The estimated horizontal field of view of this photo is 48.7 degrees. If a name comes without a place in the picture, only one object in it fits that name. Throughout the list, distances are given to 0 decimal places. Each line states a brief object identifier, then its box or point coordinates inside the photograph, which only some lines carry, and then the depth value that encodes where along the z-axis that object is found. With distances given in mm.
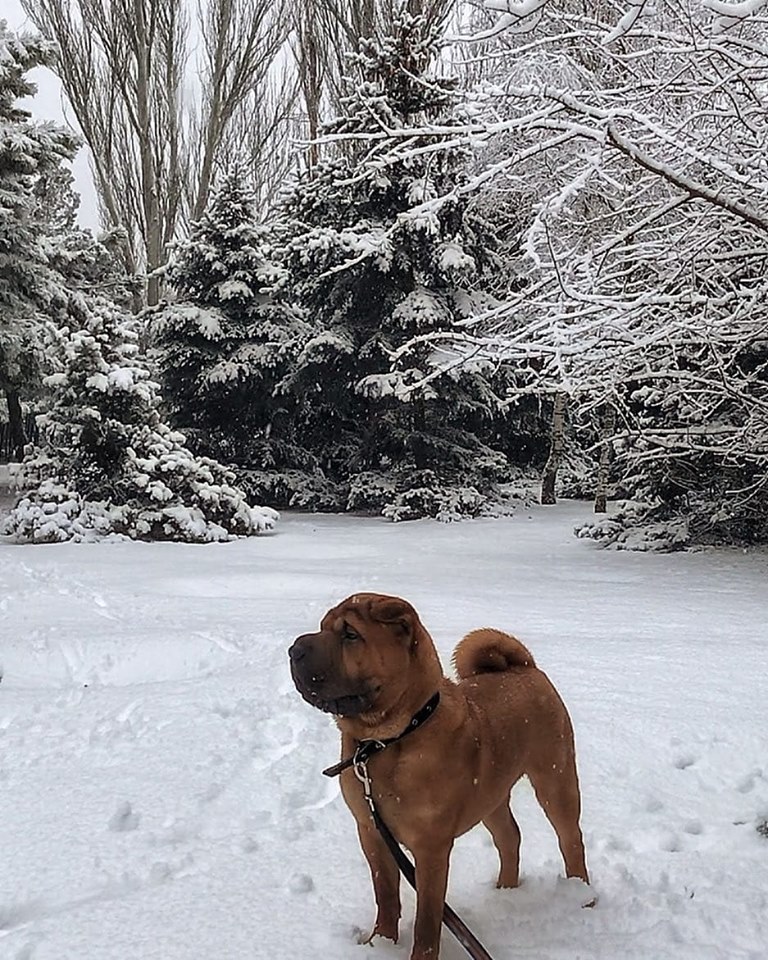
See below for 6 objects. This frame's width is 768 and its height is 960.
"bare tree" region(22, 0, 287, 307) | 23656
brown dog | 1810
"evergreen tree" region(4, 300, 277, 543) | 11312
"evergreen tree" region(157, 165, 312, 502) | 15820
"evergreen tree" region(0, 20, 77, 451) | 13094
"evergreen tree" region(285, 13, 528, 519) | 14453
